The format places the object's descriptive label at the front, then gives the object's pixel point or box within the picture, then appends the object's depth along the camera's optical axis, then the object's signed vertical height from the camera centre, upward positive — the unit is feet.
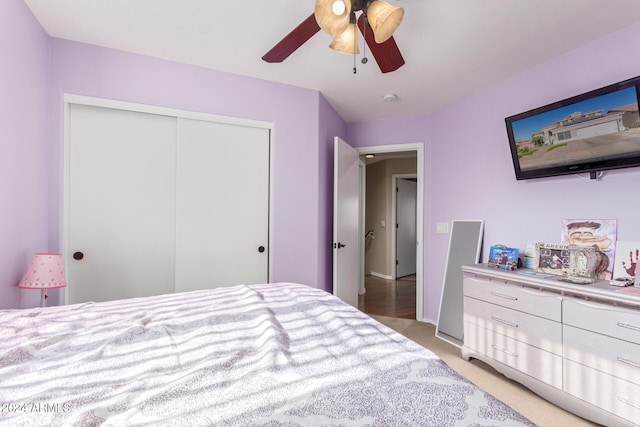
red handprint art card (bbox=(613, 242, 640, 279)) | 6.04 -0.93
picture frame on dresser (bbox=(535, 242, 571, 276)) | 6.84 -1.07
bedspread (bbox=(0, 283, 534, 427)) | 2.12 -1.43
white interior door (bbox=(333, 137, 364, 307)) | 10.13 -0.32
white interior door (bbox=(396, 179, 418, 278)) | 19.47 -0.93
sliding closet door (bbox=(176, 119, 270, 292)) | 8.19 +0.23
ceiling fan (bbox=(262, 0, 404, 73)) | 4.23 +2.89
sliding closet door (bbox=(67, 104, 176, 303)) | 7.24 +0.24
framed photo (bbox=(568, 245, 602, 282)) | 6.44 -1.04
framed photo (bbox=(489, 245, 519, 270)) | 7.84 -1.18
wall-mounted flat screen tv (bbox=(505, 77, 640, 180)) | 5.92 +1.79
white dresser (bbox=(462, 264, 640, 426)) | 5.27 -2.61
